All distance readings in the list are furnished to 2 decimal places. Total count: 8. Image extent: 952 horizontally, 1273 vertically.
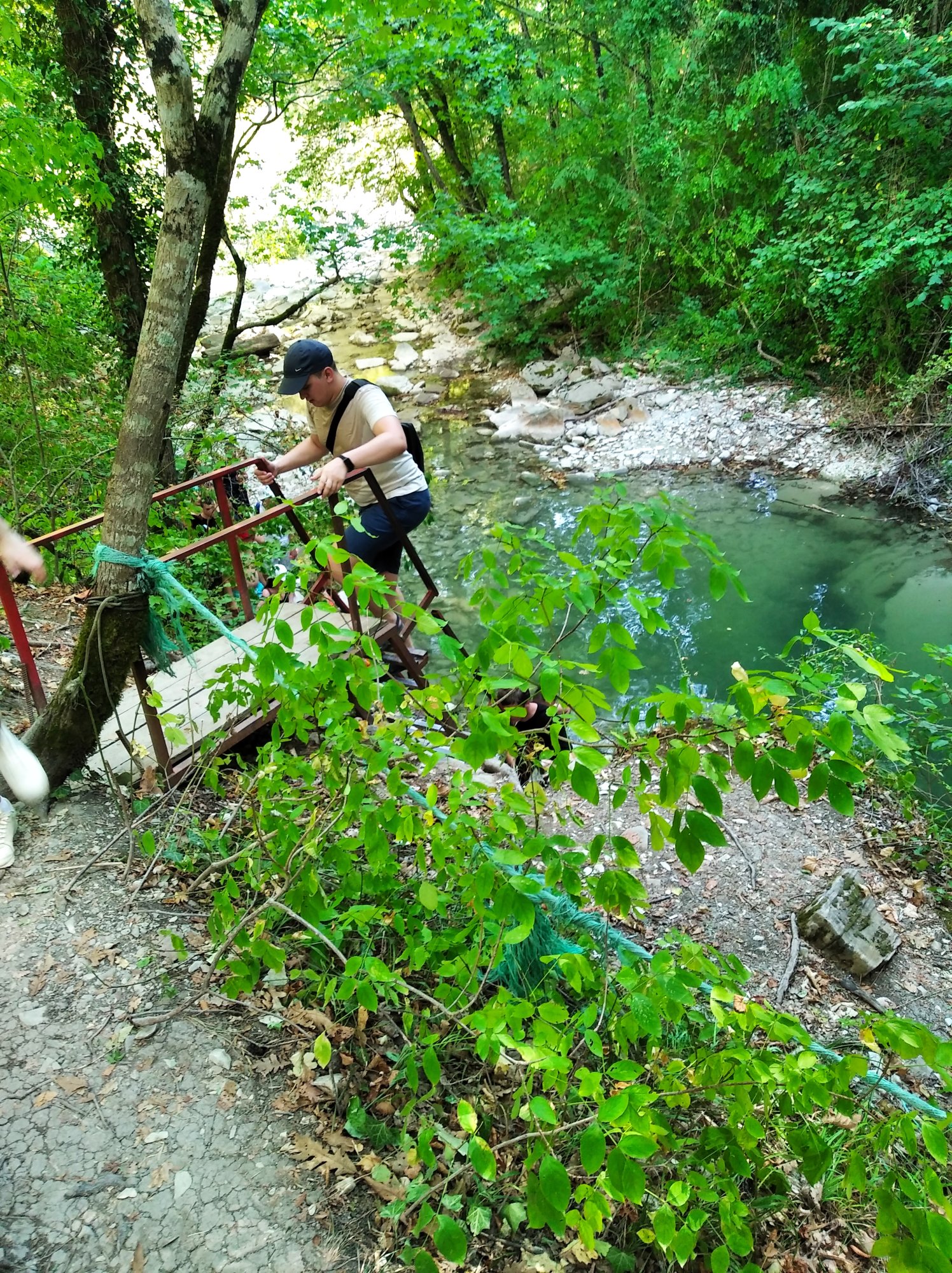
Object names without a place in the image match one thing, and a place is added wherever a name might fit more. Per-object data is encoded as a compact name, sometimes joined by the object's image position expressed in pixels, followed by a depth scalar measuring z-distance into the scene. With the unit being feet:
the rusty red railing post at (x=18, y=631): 10.28
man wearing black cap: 12.90
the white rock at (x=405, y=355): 56.24
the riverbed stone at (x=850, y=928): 13.12
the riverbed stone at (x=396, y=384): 52.01
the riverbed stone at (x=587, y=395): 44.01
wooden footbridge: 11.03
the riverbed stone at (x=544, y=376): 47.67
